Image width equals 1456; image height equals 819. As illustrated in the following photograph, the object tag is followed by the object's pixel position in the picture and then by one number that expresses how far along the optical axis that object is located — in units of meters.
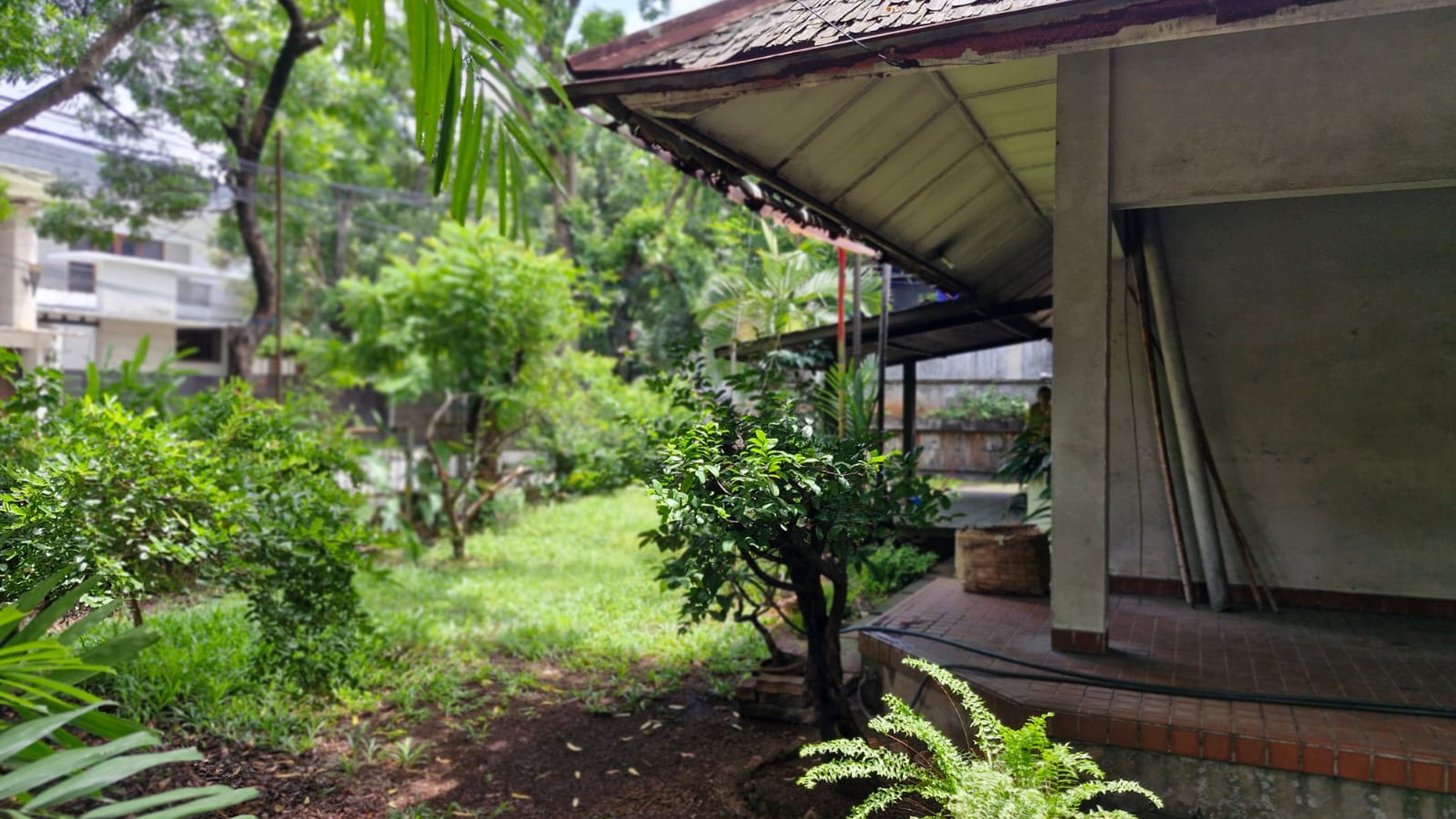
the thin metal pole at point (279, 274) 9.50
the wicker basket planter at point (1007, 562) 5.49
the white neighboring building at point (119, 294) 10.17
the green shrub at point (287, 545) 4.39
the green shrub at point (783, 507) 3.26
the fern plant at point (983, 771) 2.48
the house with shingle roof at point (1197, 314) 3.13
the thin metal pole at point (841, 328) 6.57
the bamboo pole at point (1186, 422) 5.05
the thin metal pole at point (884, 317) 7.10
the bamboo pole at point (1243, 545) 5.04
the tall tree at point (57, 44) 4.39
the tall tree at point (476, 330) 9.82
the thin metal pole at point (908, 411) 8.62
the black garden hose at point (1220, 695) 3.23
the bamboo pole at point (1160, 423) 5.07
